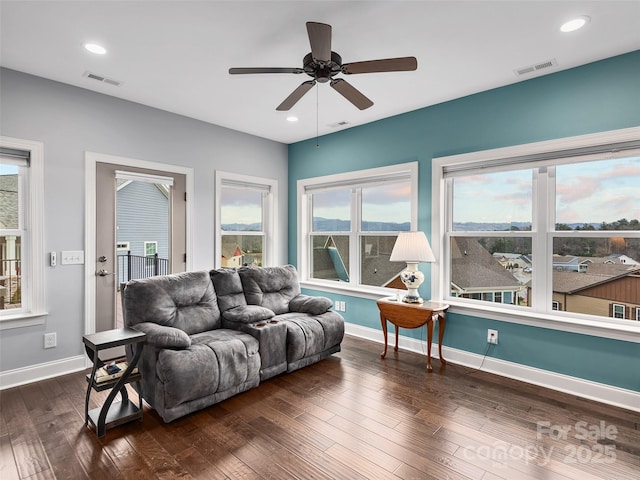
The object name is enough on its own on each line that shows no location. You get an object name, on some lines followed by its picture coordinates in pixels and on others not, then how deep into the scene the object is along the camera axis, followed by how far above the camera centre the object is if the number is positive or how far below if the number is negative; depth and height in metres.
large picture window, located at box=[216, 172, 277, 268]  4.73 +0.27
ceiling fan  1.99 +1.12
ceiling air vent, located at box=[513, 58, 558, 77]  2.85 +1.45
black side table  2.30 -0.99
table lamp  3.54 -0.17
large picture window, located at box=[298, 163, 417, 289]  4.29 +0.21
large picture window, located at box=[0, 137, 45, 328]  3.11 +0.01
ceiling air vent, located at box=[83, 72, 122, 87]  3.11 +1.45
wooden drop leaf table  3.38 -0.76
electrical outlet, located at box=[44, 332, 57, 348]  3.21 -0.95
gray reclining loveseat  2.48 -0.82
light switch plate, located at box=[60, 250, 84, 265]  3.31 -0.19
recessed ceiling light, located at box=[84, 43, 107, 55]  2.63 +1.44
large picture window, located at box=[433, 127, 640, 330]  2.84 +0.09
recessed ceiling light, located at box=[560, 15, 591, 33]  2.28 +1.44
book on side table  2.37 -0.94
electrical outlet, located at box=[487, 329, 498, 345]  3.36 -0.94
